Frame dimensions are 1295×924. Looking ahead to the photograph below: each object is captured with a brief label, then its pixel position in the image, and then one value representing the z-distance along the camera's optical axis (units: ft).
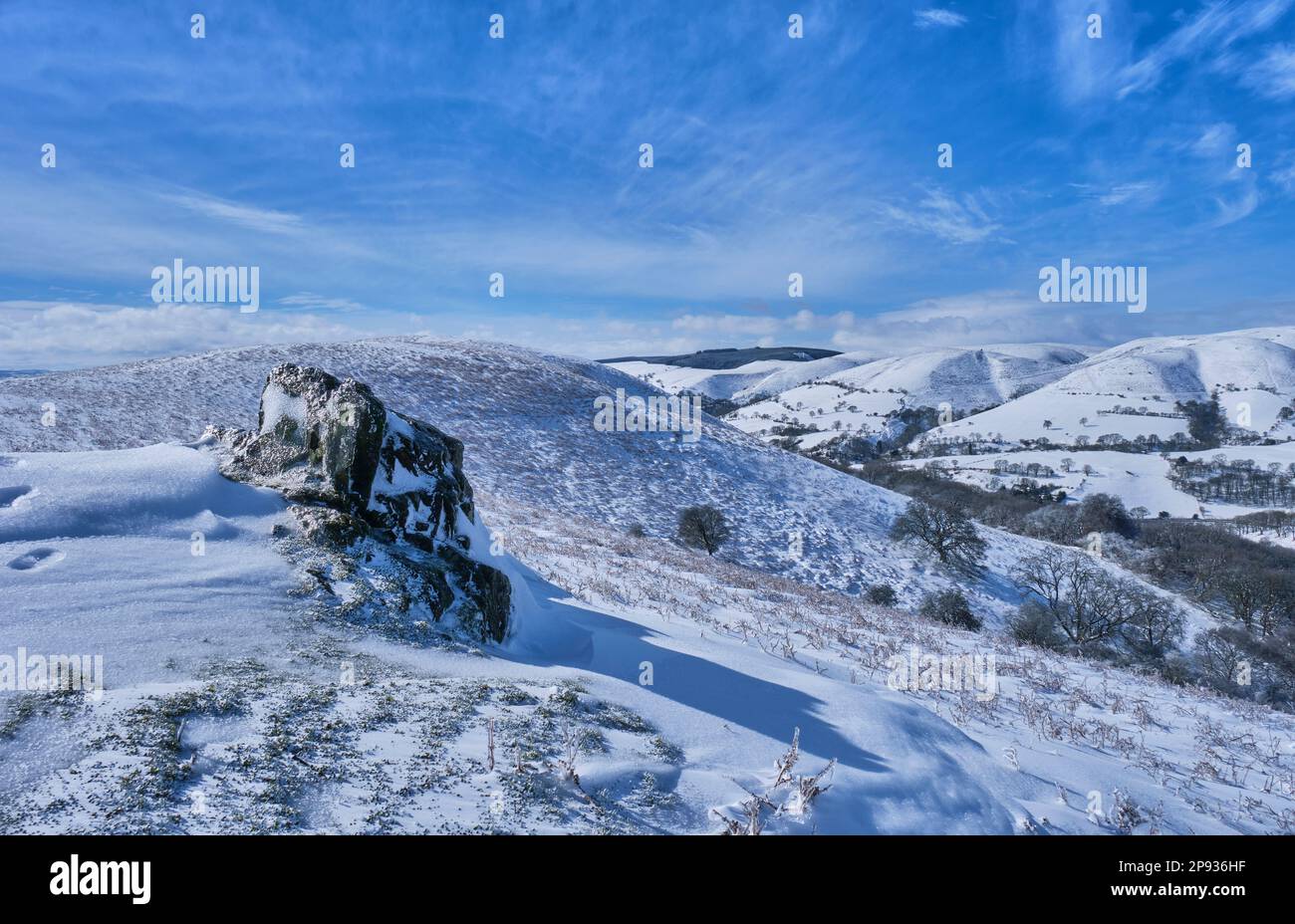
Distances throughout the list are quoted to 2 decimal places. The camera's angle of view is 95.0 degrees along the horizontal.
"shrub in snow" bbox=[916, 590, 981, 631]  72.79
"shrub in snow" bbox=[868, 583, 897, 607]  86.12
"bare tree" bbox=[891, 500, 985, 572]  106.42
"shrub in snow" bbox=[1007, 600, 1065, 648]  66.08
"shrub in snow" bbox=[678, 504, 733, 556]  97.19
